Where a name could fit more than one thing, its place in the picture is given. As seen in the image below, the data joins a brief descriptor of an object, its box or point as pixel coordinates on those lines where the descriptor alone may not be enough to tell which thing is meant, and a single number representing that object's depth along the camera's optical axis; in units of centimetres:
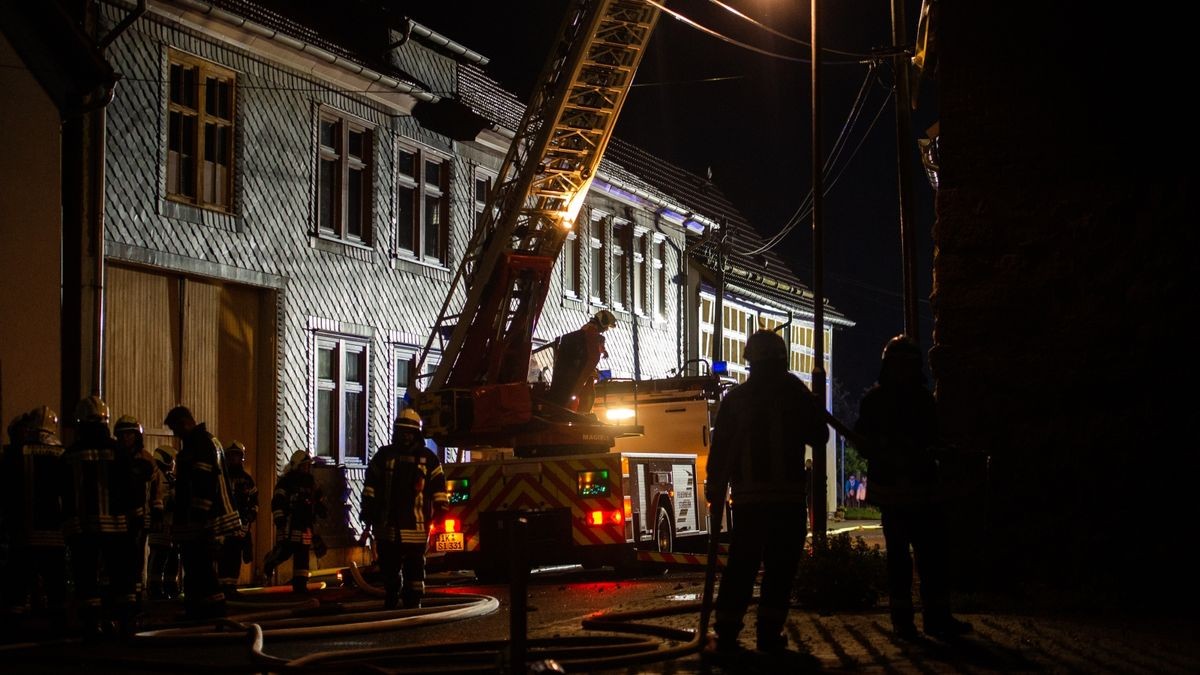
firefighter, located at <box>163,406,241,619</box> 1252
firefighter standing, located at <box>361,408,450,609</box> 1373
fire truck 1781
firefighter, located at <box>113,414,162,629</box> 1151
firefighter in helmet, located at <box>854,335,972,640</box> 931
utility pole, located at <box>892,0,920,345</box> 2094
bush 1158
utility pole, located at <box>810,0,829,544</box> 2142
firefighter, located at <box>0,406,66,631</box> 1170
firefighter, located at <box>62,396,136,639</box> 1128
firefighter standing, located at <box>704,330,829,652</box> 890
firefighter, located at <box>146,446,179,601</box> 1644
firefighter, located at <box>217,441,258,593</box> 1720
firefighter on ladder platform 1922
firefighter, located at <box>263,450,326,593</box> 1761
